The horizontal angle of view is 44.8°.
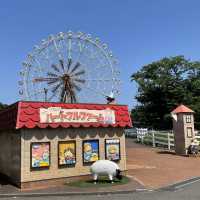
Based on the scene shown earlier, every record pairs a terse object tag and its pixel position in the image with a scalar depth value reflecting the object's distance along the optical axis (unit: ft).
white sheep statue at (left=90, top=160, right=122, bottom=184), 35.34
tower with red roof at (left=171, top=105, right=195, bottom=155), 61.01
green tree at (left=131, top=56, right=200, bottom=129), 127.36
